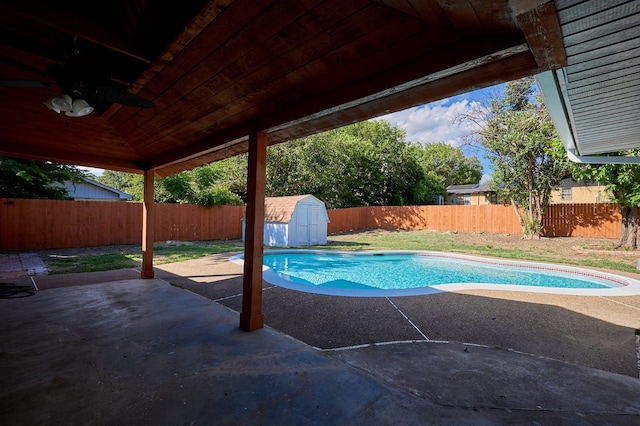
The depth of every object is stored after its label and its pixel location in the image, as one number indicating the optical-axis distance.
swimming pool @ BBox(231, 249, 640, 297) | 5.29
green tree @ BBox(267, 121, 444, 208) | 18.44
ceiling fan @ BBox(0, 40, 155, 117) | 2.25
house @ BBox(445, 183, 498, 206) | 26.05
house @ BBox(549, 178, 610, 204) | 19.66
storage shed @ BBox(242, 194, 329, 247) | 11.59
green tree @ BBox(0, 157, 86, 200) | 9.78
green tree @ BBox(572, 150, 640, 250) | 8.50
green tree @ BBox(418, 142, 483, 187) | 31.90
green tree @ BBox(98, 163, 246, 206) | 13.34
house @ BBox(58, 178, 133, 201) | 18.33
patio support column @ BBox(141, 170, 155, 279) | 5.56
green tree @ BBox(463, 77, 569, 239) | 11.41
